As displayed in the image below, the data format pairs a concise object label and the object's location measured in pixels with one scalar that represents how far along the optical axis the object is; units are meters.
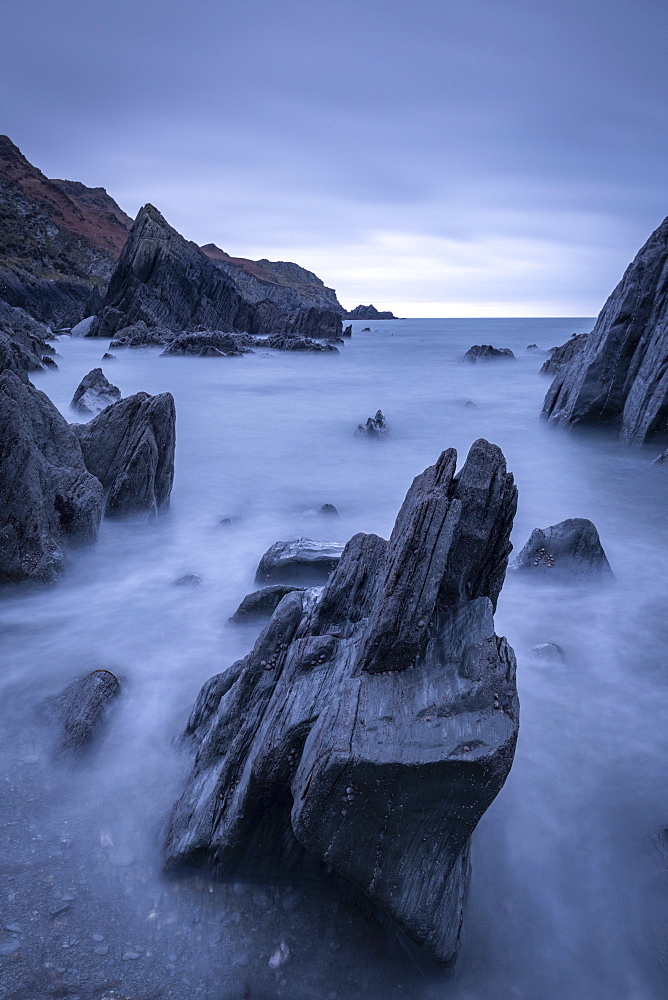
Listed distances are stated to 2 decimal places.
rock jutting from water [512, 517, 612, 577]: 9.12
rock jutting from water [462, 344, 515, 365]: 49.22
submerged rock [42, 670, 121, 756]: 5.18
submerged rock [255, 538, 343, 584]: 8.26
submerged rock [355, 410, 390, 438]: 20.16
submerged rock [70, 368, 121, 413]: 19.19
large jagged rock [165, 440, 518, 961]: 3.33
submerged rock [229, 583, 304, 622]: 7.41
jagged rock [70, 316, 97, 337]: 54.88
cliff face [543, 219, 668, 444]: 16.50
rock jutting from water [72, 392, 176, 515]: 10.84
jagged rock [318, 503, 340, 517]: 12.08
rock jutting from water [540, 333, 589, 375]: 34.80
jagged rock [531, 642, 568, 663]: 6.87
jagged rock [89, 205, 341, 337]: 59.06
